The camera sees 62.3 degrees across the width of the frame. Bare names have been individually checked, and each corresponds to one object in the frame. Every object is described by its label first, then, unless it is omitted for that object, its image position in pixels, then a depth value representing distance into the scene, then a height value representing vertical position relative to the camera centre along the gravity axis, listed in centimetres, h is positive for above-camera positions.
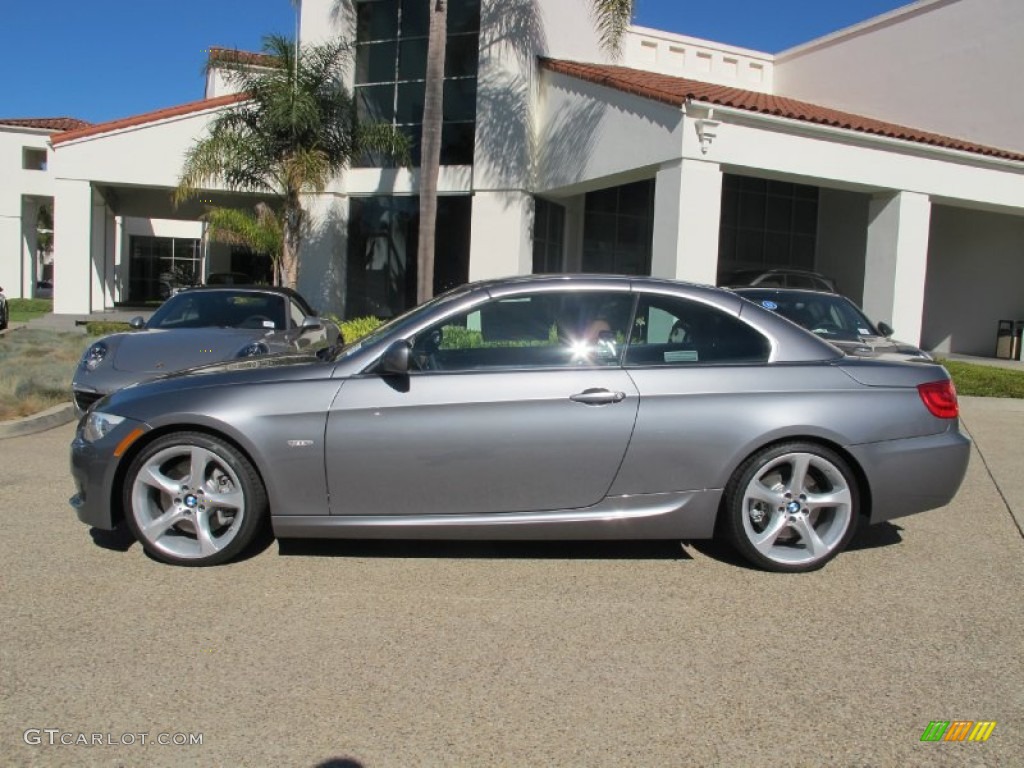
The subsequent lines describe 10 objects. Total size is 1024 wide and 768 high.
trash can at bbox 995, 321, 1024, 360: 1852 -16
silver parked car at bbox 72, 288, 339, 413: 735 -38
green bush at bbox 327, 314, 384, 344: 1407 -40
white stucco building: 1321 +285
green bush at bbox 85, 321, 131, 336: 1627 -70
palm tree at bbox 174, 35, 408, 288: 1546 +312
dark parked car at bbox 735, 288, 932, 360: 877 +11
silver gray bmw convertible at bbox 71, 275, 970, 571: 429 -66
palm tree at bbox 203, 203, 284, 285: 1808 +150
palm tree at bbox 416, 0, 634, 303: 1369 +299
